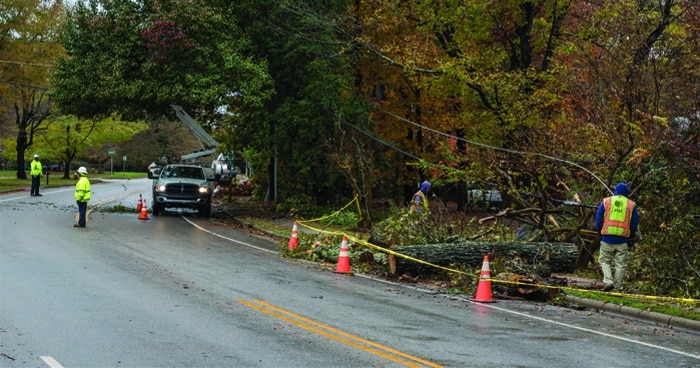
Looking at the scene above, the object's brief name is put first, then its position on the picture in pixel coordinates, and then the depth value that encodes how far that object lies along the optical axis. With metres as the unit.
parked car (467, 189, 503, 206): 41.88
